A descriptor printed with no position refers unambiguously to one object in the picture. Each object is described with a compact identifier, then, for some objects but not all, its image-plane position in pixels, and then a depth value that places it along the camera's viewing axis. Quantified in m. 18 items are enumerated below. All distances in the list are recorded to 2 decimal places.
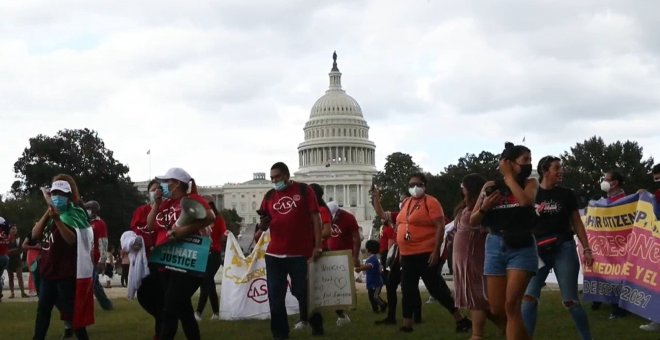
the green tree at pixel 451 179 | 76.00
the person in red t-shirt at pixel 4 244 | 16.88
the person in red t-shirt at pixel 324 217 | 10.89
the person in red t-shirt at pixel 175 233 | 8.02
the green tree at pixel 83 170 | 69.82
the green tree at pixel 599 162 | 66.56
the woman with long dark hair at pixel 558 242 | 8.15
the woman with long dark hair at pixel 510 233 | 7.36
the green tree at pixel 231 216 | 116.81
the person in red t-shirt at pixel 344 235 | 12.09
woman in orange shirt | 10.34
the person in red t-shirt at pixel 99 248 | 12.00
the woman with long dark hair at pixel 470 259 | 8.99
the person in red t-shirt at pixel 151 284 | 8.74
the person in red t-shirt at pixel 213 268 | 11.46
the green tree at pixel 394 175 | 88.93
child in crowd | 13.09
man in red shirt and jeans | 9.90
